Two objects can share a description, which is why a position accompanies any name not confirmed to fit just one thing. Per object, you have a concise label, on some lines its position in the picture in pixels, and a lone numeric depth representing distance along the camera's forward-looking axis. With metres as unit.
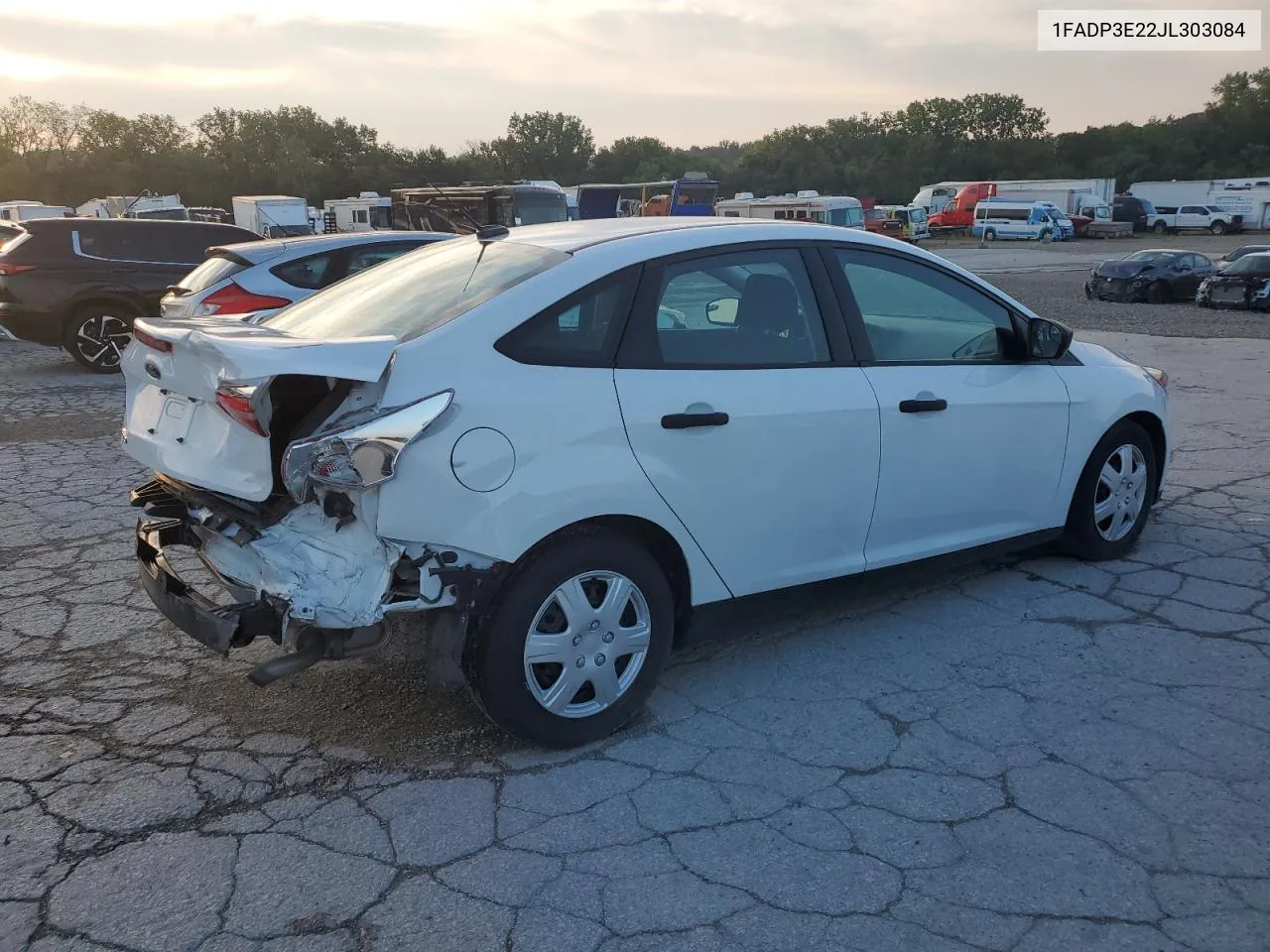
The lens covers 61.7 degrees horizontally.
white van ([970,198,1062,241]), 51.31
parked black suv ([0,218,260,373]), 11.52
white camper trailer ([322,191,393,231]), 45.06
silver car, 8.84
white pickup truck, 55.59
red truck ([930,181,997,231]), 56.75
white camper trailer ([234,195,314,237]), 37.94
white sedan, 3.09
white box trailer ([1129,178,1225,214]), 57.53
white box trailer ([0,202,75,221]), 32.22
